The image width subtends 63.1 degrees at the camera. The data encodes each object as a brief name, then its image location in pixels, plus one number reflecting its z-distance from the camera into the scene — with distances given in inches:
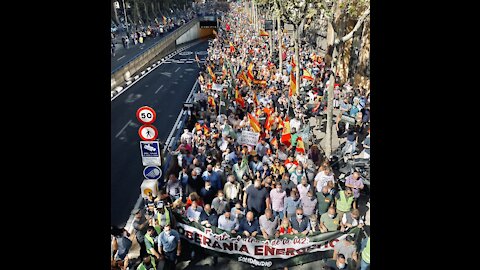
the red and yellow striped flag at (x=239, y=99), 495.5
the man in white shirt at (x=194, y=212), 272.2
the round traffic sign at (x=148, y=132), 304.5
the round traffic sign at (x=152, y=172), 300.4
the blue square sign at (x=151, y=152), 301.6
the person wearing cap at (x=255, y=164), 335.0
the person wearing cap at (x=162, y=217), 260.5
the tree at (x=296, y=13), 617.5
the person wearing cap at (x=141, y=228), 257.3
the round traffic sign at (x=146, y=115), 298.4
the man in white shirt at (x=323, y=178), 303.6
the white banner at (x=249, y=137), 351.9
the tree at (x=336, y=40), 430.9
